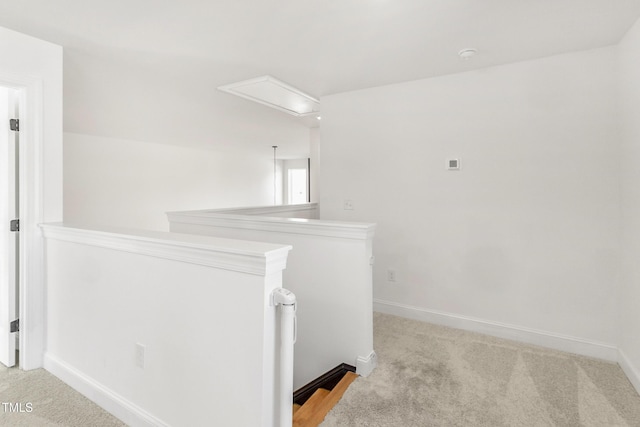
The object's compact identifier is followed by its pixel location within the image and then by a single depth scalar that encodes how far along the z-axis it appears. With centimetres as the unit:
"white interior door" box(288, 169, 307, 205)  987
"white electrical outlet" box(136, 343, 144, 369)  161
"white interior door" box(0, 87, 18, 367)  221
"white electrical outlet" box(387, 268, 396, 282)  322
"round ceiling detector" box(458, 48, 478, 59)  240
